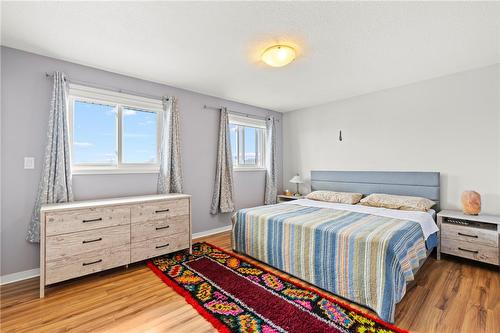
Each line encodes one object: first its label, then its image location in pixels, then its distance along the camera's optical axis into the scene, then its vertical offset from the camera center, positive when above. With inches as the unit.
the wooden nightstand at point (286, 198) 181.7 -24.1
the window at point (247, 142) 177.6 +20.9
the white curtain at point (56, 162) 95.7 +2.2
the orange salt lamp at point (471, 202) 108.2 -16.3
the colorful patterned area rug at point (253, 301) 66.9 -45.3
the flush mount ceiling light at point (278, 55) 91.0 +45.2
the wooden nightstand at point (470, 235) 99.0 -30.4
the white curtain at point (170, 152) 132.9 +8.8
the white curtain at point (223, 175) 157.0 -5.1
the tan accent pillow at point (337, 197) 142.0 -18.5
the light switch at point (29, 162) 95.0 +1.9
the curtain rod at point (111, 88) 105.6 +39.5
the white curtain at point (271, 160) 192.3 +6.4
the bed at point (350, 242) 72.7 -28.2
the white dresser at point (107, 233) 84.0 -27.5
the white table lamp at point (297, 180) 181.8 -9.6
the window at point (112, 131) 110.1 +19.0
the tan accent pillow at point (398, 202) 116.8 -18.1
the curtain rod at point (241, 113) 155.1 +41.0
